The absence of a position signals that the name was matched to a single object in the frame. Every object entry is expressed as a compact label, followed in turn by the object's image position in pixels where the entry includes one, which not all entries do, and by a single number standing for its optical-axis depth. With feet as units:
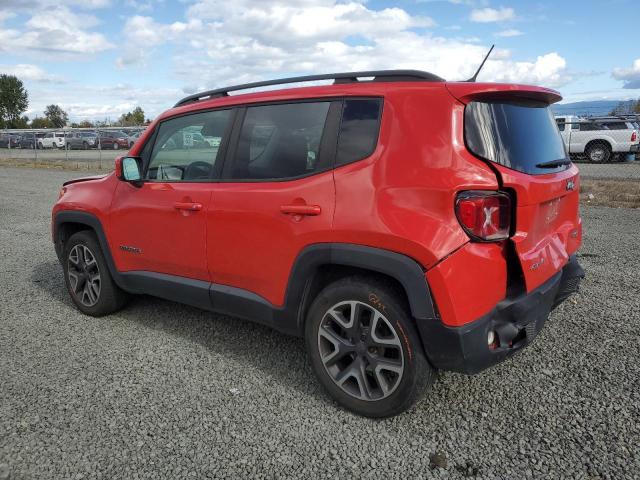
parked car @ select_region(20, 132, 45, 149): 114.81
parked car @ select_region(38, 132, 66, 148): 105.34
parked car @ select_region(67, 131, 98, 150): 84.73
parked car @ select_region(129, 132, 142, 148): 77.80
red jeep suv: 8.30
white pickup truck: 58.13
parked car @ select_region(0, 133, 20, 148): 107.14
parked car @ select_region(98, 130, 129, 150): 81.47
